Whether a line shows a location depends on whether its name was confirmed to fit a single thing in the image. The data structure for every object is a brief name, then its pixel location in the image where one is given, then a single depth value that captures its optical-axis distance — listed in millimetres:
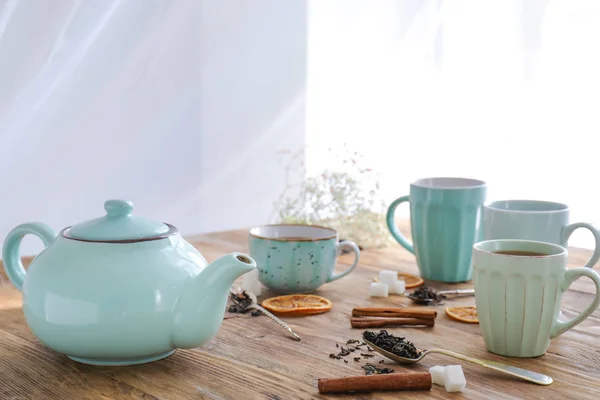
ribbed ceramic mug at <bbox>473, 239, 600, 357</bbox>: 961
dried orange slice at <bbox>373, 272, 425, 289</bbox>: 1359
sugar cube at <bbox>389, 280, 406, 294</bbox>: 1304
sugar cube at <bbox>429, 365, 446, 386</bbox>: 863
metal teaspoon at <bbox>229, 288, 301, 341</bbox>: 1064
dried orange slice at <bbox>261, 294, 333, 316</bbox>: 1174
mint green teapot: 894
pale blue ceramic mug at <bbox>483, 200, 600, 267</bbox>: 1200
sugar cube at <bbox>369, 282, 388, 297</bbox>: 1278
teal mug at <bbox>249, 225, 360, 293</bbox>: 1269
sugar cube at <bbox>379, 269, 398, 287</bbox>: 1310
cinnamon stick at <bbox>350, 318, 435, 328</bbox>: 1109
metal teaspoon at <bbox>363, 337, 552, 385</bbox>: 883
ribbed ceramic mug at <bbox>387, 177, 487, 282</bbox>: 1396
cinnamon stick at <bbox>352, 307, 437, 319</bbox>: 1122
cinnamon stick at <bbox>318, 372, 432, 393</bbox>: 836
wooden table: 844
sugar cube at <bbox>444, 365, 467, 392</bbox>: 842
